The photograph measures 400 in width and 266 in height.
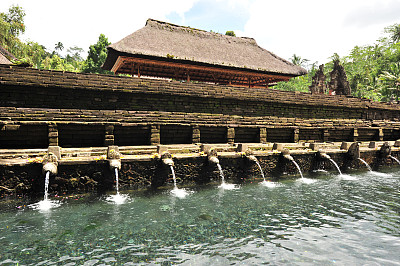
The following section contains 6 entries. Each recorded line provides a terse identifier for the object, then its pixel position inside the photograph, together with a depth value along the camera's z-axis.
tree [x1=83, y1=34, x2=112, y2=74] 37.53
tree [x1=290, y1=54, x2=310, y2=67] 54.66
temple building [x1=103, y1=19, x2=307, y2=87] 12.75
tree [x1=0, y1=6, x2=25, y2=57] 21.56
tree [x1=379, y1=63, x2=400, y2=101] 29.94
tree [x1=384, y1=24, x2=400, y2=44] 41.28
